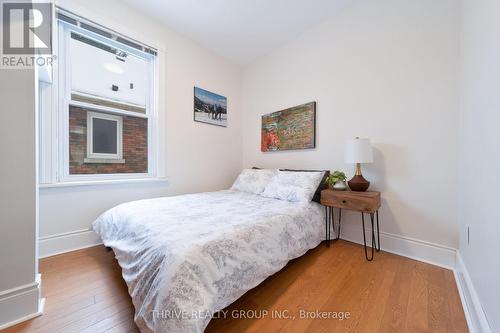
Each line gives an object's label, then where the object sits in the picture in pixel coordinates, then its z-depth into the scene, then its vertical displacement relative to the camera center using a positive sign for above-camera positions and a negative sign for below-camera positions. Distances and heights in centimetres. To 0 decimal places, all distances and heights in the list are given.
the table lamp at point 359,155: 188 +11
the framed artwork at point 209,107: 291 +93
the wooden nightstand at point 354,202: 174 -36
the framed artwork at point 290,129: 257 +54
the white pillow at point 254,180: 253 -21
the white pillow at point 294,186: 205 -24
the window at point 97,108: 186 +63
